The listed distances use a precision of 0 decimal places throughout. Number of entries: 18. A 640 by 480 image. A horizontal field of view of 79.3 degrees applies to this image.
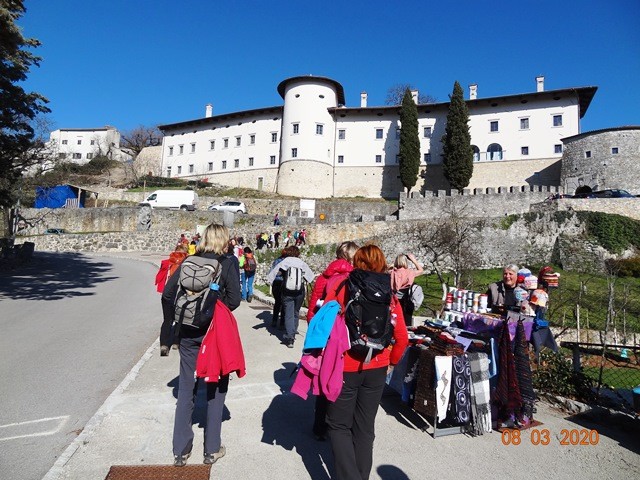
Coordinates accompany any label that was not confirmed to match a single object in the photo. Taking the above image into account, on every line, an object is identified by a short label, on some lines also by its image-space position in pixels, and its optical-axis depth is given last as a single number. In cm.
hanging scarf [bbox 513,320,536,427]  426
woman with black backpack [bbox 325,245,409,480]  290
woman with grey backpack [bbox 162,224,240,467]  337
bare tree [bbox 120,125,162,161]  7975
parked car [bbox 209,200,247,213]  3488
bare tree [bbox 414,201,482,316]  2053
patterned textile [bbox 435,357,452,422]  404
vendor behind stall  541
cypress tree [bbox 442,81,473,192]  4006
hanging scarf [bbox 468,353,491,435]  418
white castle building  4269
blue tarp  4059
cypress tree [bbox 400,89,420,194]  4312
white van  3631
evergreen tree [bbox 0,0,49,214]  1293
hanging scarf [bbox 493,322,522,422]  422
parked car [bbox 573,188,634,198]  2916
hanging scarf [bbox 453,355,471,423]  411
